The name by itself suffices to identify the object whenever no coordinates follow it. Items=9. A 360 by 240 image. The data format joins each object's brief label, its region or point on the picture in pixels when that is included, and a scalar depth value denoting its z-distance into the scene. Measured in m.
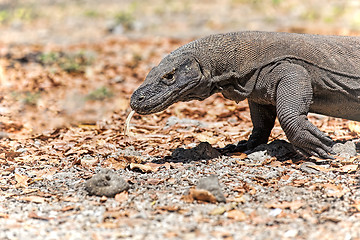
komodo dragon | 10.23
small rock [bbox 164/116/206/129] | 14.79
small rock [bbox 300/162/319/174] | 9.68
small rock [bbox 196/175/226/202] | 8.27
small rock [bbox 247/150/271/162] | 10.91
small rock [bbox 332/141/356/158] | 10.37
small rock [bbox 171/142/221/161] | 11.01
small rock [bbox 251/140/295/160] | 11.03
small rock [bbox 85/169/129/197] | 8.75
